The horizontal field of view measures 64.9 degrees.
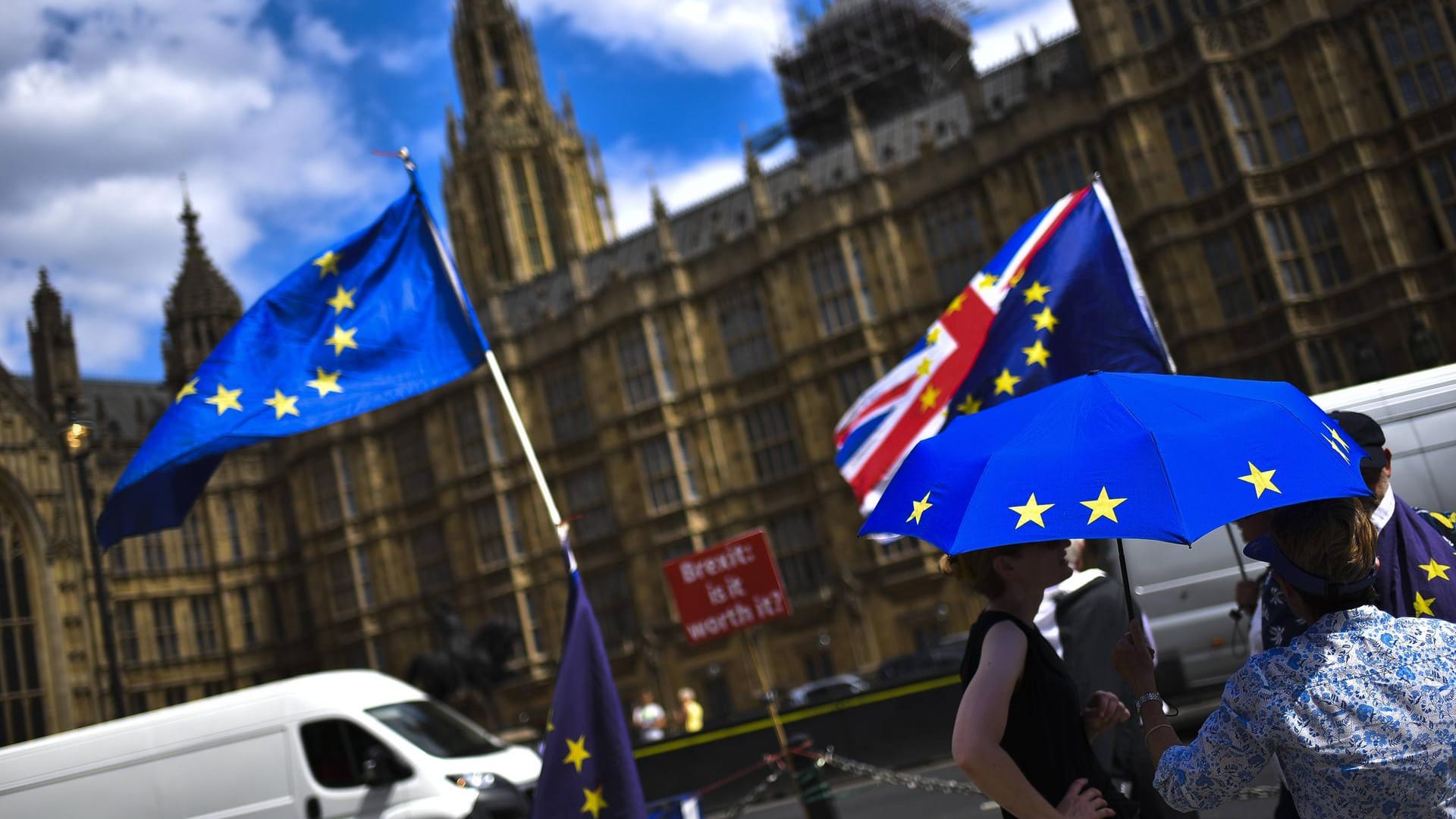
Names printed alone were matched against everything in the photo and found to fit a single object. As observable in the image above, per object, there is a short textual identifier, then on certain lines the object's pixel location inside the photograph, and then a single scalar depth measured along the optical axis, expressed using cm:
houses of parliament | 2519
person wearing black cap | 385
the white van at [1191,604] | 1220
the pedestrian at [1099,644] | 475
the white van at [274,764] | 1030
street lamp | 1675
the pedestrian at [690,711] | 2084
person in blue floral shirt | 271
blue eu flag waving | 746
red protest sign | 1093
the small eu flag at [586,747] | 627
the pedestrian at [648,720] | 2409
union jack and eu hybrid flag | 809
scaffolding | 4250
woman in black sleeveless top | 304
